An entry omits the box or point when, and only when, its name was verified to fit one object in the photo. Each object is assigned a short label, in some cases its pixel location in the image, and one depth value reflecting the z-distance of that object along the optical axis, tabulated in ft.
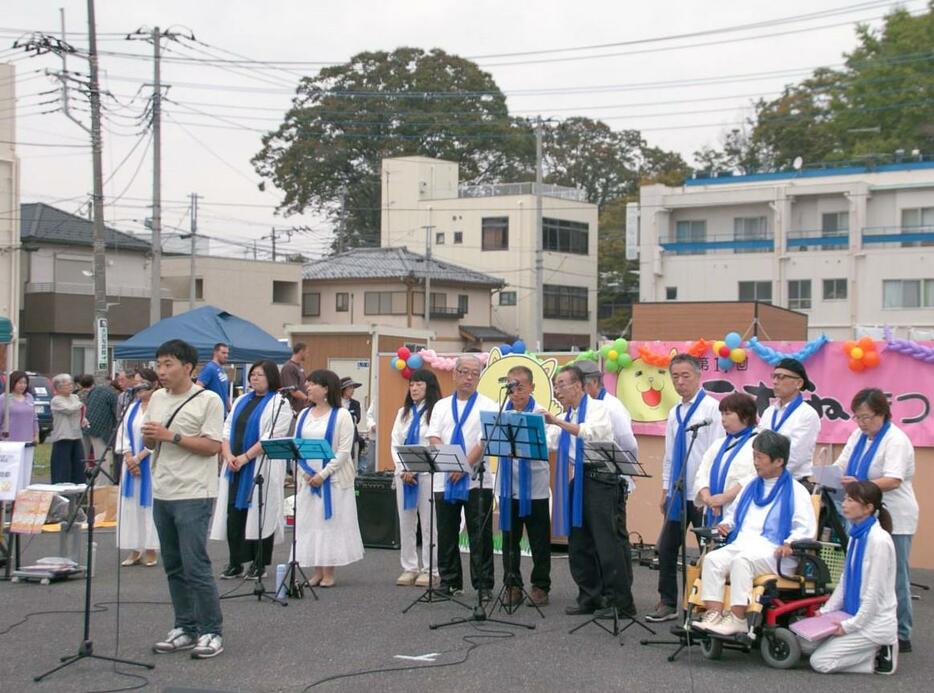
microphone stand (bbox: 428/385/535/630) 27.32
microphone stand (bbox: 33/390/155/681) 22.70
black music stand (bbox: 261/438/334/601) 29.96
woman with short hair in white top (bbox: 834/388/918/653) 26.20
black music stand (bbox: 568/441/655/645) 26.84
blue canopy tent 57.47
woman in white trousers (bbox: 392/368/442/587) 33.22
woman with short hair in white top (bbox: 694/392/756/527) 26.30
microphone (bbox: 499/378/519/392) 28.89
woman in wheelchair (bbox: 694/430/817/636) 23.62
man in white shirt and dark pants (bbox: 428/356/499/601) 30.83
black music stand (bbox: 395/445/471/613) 29.32
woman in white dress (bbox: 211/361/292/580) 33.50
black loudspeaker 39.91
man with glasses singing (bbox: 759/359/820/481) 27.68
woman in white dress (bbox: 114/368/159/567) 35.06
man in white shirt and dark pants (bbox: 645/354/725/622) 27.86
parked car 85.87
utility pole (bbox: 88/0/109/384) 81.30
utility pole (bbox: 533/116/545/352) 131.03
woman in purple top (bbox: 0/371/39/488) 45.09
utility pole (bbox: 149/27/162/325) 95.61
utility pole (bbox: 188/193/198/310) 144.66
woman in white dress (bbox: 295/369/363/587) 32.30
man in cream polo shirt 23.72
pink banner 35.68
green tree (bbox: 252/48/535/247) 182.60
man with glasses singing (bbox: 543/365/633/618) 27.84
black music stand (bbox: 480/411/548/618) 27.12
